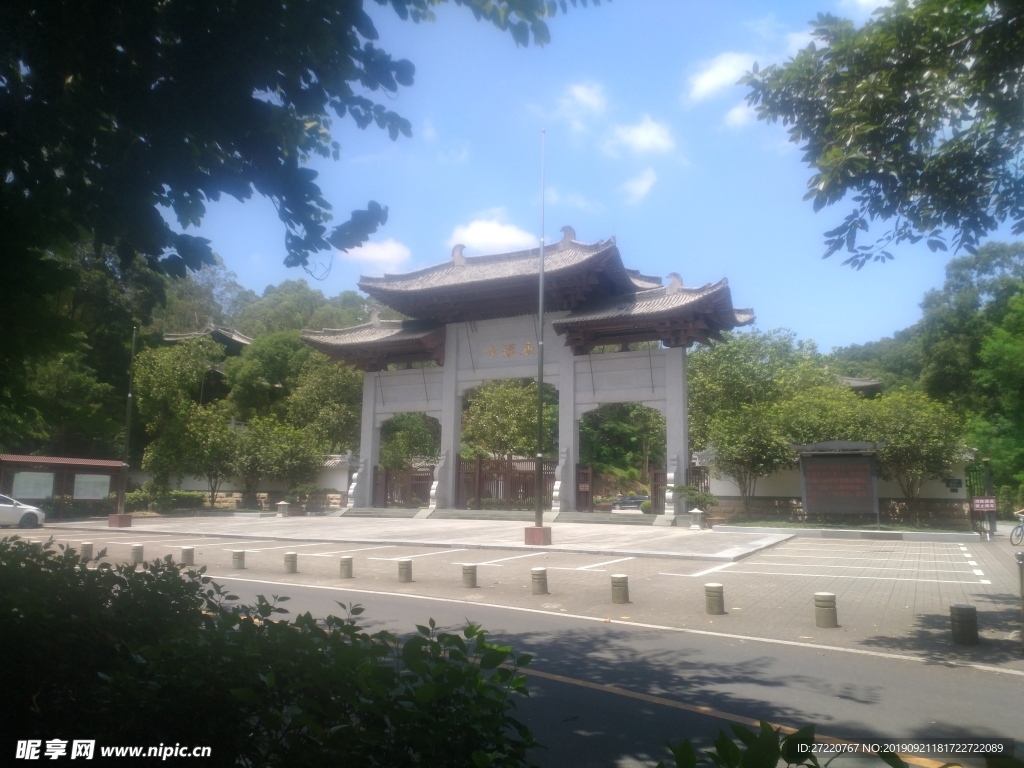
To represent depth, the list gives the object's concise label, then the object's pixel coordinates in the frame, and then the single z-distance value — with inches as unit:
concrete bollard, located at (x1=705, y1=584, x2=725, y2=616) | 372.5
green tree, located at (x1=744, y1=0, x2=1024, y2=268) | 280.8
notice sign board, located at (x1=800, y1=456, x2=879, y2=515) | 935.7
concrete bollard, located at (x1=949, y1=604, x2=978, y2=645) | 297.4
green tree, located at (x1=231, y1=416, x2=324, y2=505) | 1417.3
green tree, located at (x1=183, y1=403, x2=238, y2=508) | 1384.1
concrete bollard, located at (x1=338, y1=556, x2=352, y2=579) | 517.3
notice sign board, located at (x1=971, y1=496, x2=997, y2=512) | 857.5
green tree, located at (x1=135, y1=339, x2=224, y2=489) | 1358.3
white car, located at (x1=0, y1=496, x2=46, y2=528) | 967.0
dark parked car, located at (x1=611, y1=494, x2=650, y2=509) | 1635.1
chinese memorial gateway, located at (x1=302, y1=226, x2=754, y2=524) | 1070.4
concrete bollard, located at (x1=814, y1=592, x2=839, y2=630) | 335.9
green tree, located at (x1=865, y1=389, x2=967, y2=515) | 984.9
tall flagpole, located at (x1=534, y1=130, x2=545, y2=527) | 738.8
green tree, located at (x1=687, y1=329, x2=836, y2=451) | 1393.9
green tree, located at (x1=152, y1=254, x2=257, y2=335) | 1975.6
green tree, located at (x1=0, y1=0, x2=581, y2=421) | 157.8
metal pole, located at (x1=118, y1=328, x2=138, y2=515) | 1076.5
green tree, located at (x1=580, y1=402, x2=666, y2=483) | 1814.7
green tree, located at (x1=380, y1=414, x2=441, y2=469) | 1546.5
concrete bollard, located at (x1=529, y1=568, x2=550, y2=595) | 438.0
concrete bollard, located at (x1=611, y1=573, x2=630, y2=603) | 405.8
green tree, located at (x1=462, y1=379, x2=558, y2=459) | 1489.9
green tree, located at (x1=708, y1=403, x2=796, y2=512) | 1061.8
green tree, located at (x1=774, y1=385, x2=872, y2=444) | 1047.6
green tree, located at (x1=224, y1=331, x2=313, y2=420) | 1743.4
